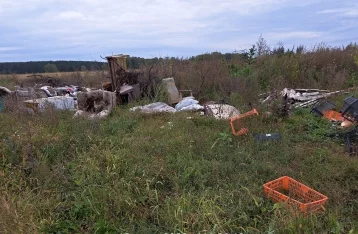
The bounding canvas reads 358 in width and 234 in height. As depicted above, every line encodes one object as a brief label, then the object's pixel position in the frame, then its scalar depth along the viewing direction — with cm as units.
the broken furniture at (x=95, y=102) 708
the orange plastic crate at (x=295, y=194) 304
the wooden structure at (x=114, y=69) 814
